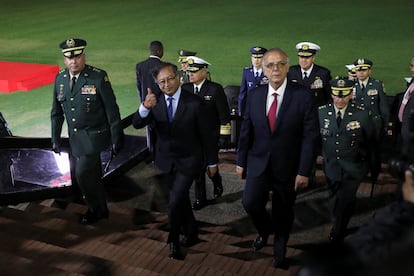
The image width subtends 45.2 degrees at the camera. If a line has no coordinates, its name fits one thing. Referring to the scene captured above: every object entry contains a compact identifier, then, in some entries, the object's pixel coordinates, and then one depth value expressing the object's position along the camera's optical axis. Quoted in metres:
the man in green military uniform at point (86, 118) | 4.41
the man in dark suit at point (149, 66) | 6.98
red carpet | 10.83
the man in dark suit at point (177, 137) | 3.89
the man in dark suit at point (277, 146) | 3.68
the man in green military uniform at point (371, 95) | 5.32
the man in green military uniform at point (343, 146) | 4.29
